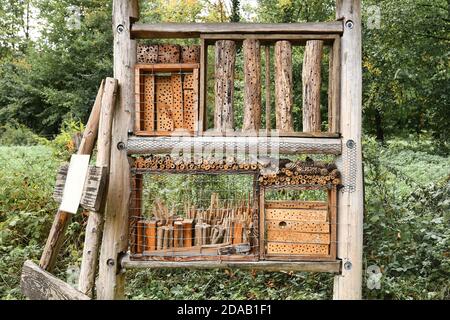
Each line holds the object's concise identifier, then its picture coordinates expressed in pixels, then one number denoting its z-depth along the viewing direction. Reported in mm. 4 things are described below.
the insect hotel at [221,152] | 4320
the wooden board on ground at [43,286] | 4043
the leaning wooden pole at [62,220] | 4316
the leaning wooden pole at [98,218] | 4246
